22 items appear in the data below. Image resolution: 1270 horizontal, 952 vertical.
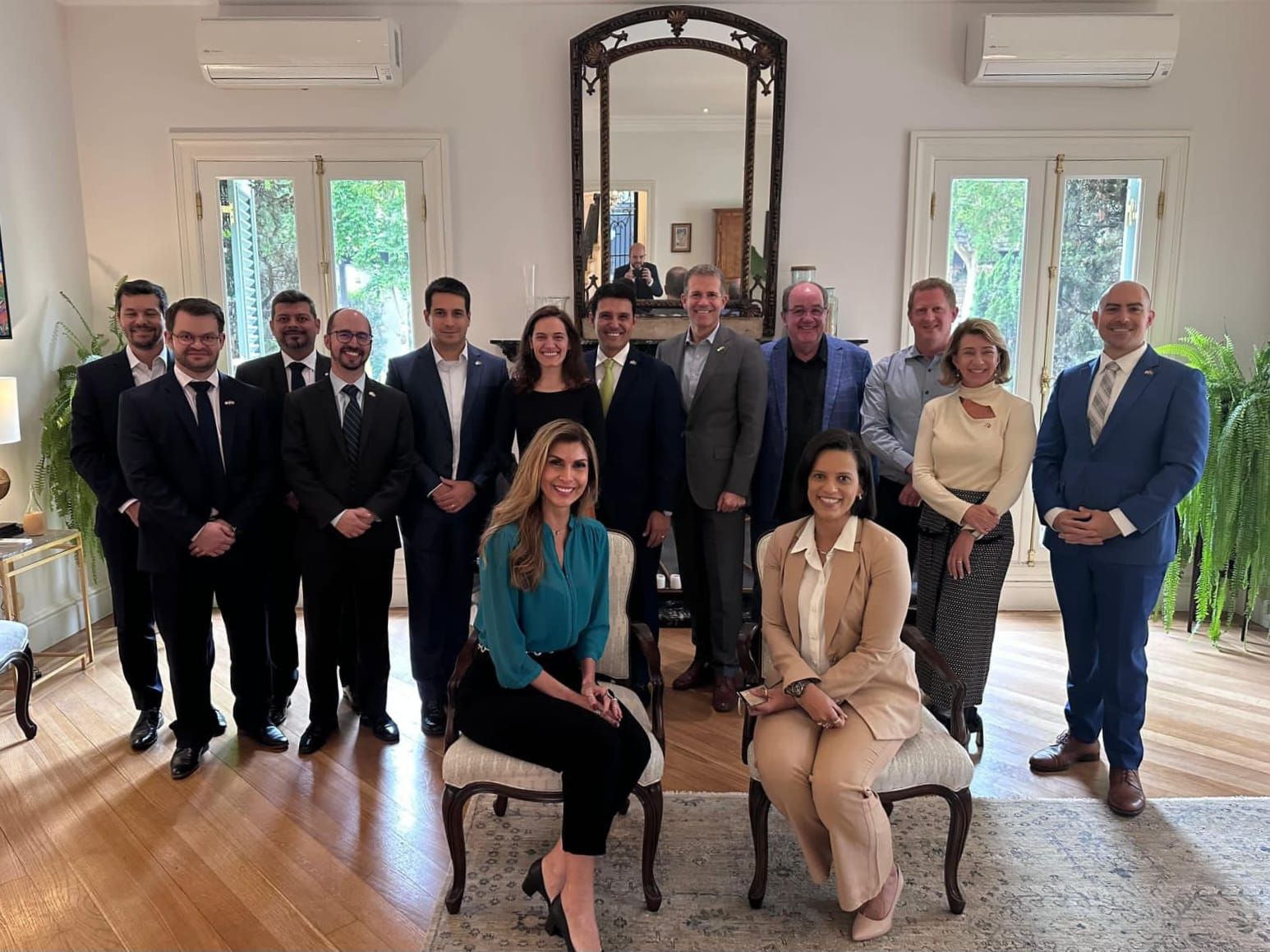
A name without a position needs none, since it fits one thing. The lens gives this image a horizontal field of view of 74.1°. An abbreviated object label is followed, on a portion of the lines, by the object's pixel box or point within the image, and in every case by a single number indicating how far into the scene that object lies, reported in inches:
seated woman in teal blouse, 80.4
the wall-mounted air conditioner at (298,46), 162.7
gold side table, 135.3
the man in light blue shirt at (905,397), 126.3
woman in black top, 119.2
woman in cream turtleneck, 109.7
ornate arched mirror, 170.9
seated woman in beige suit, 81.0
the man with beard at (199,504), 110.1
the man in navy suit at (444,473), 123.7
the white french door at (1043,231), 175.8
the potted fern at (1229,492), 158.1
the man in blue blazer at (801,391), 136.9
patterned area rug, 83.4
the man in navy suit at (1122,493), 102.2
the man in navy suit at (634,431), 125.0
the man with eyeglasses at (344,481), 115.7
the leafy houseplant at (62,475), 158.6
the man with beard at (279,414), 125.8
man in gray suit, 130.4
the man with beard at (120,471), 117.6
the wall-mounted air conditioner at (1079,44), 161.6
